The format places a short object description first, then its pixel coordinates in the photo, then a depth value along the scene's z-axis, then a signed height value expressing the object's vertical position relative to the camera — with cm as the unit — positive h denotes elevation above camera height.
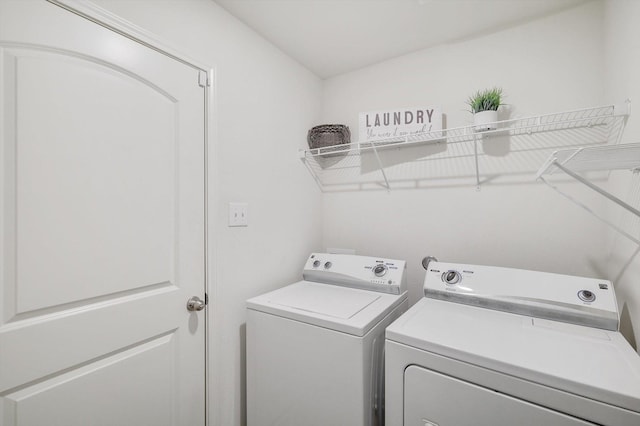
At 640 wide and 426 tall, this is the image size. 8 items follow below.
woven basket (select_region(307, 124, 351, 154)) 203 +59
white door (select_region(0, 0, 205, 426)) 90 -4
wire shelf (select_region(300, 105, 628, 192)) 149 +41
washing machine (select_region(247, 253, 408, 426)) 119 -63
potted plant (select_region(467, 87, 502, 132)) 154 +59
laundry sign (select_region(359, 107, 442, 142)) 179 +62
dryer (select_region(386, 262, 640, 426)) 81 -48
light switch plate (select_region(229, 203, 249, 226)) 156 +1
